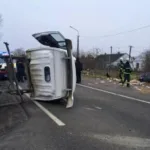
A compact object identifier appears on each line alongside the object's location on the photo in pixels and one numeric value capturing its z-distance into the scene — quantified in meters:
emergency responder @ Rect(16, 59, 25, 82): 8.41
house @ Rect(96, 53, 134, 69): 39.58
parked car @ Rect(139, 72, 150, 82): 14.23
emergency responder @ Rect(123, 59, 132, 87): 9.54
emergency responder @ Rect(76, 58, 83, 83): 10.74
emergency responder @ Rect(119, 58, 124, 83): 10.18
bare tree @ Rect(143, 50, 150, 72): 22.41
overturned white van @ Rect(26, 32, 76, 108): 5.19
